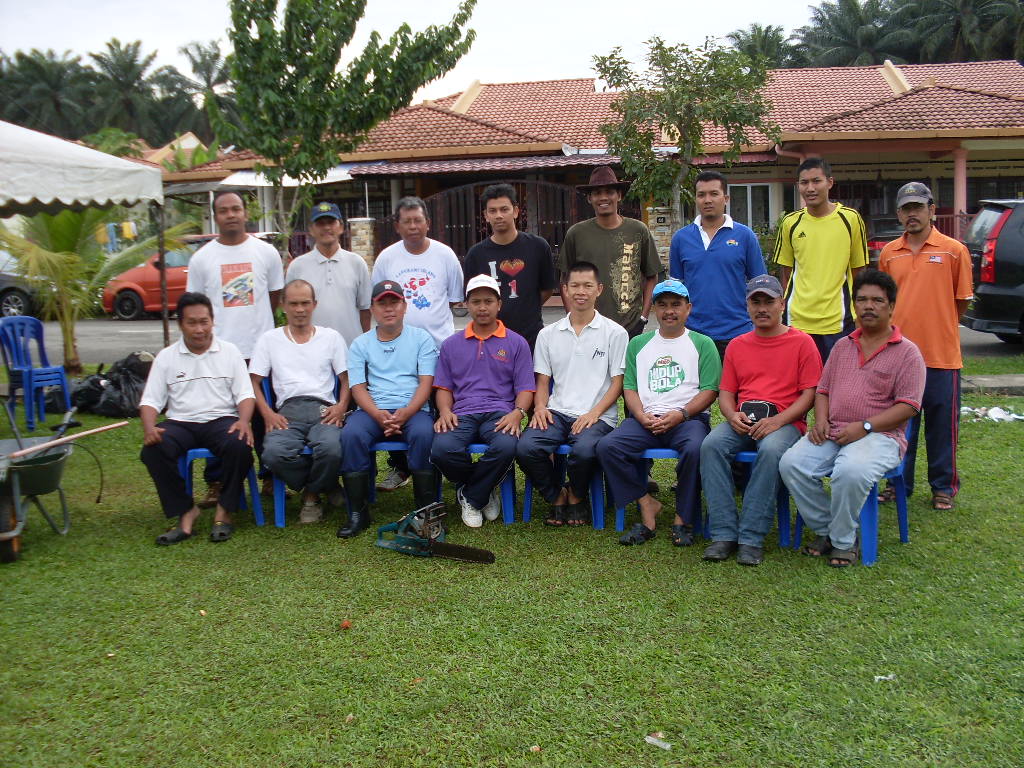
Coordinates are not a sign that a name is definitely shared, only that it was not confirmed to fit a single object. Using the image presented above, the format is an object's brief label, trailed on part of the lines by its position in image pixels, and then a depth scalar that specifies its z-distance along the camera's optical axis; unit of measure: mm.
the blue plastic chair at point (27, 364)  8555
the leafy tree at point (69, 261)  10031
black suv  10469
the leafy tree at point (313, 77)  12711
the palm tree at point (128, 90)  54000
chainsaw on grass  4801
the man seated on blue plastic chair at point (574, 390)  5328
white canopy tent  6375
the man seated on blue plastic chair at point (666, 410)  4996
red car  18703
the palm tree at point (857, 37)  42812
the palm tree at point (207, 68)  55088
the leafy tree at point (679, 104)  13773
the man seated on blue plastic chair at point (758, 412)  4691
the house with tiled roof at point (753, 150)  17609
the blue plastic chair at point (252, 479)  5492
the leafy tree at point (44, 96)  53156
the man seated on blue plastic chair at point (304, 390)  5488
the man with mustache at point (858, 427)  4488
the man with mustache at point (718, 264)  5555
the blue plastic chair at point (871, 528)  4488
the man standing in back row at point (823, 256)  5383
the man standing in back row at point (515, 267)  5898
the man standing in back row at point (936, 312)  5270
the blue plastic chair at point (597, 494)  5273
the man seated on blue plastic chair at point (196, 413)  5324
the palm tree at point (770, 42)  43844
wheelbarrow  4824
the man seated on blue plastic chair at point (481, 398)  5387
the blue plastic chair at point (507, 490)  5449
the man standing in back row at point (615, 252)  5828
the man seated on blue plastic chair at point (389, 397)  5457
